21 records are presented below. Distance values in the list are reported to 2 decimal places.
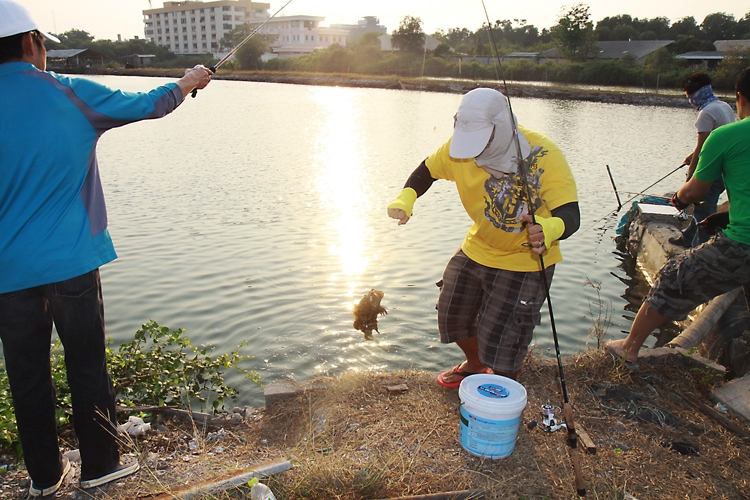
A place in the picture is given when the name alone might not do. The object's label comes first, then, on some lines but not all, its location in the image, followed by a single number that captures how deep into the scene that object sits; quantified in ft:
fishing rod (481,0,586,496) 9.78
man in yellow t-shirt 10.61
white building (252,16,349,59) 346.95
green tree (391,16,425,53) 234.38
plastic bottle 9.34
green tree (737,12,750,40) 226.38
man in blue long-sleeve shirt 8.46
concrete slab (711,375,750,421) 13.21
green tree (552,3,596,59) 195.00
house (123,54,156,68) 304.54
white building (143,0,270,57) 371.97
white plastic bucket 10.69
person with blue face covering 21.67
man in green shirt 12.98
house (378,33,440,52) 253.28
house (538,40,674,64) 198.65
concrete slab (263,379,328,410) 14.32
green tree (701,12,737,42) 233.14
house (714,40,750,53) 158.49
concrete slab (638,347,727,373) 15.03
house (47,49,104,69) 268.68
